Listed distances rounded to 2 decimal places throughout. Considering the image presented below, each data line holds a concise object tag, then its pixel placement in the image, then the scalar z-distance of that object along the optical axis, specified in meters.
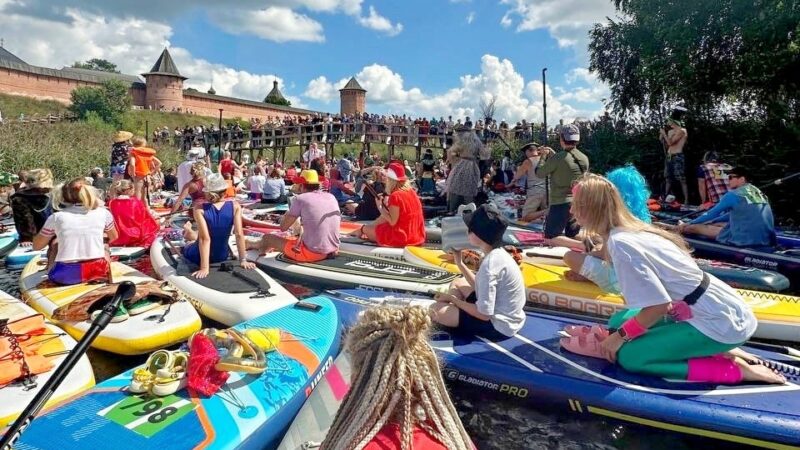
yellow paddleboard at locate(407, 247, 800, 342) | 5.08
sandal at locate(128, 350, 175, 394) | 3.32
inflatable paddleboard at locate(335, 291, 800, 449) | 3.20
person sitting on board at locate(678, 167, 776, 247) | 6.83
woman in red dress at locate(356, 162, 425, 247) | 7.22
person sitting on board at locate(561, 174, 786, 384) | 3.17
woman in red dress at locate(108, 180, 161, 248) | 8.55
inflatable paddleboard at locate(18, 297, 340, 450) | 2.90
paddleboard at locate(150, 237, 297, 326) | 5.34
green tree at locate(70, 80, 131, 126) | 49.84
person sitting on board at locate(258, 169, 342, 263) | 6.58
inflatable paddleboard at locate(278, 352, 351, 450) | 3.12
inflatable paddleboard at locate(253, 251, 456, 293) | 6.12
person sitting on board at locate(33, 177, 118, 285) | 5.38
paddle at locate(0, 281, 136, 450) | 1.60
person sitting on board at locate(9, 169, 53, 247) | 8.38
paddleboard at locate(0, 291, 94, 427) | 3.31
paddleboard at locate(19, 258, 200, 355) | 4.71
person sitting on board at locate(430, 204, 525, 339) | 3.84
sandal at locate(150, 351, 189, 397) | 3.29
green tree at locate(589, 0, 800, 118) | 12.08
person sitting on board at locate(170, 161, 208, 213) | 8.80
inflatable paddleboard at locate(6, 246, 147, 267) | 8.18
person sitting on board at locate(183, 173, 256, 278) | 5.84
